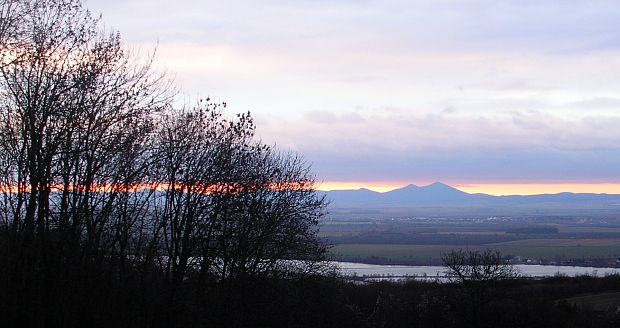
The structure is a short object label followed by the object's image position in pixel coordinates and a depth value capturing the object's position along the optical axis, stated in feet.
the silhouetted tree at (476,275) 174.09
